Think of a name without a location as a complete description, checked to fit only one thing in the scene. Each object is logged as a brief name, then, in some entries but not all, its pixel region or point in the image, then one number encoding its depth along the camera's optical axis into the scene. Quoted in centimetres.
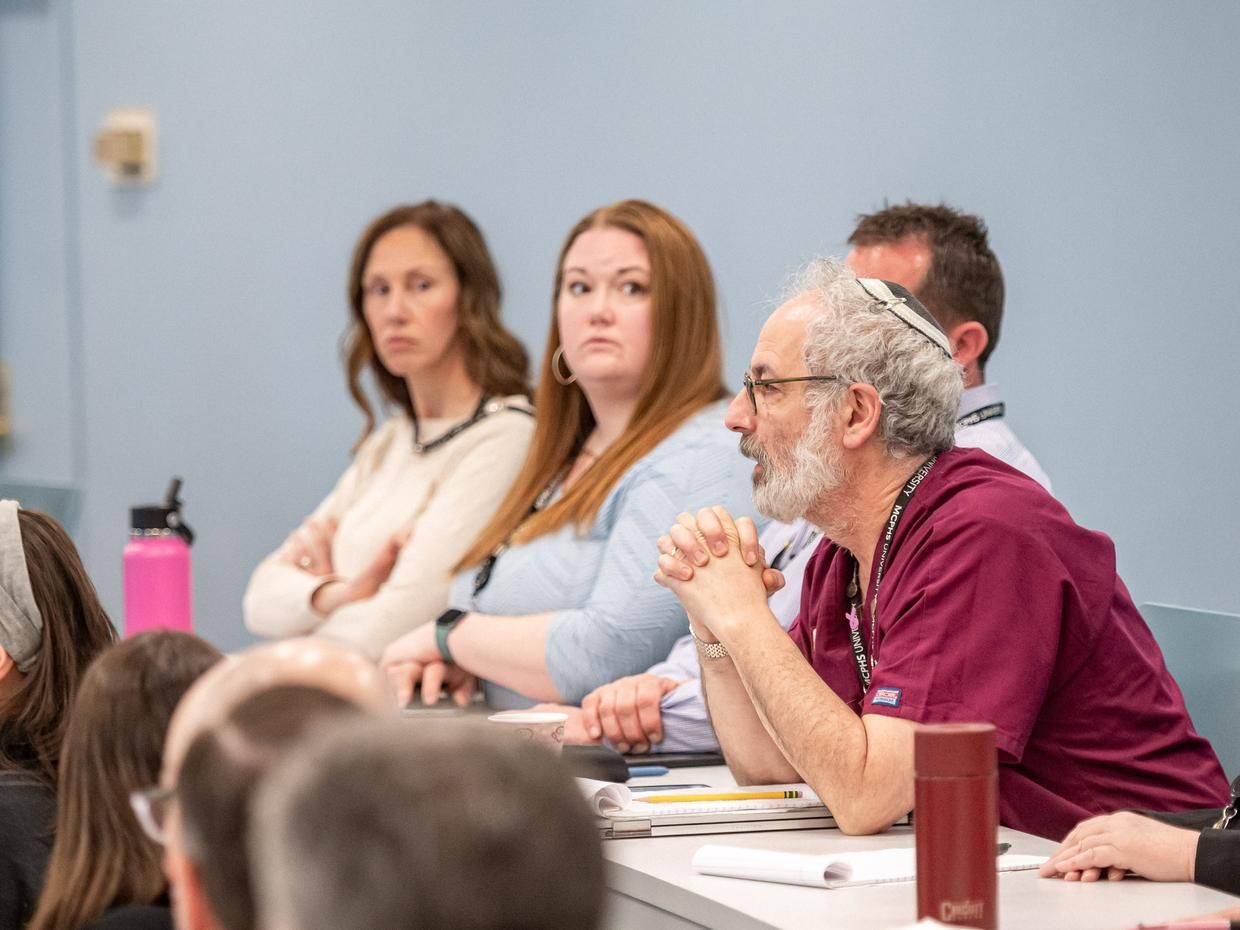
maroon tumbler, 570
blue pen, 650
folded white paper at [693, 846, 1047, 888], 594
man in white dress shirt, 667
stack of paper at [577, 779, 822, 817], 618
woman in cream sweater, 737
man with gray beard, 615
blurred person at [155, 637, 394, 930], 348
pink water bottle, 689
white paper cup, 626
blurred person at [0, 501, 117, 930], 606
